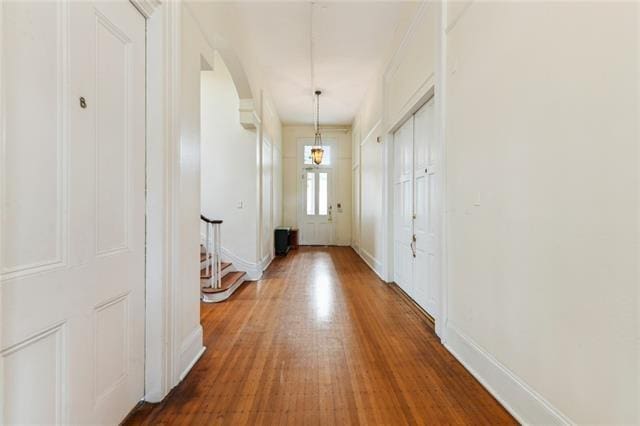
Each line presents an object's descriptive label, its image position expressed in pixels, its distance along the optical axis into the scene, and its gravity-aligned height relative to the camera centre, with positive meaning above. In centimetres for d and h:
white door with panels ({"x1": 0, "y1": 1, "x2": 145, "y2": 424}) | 108 -1
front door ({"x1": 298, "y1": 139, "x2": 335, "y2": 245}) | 965 +31
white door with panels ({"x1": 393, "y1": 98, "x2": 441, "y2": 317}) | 331 +3
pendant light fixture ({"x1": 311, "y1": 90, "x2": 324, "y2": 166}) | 691 +128
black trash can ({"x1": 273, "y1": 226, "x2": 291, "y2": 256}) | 804 -77
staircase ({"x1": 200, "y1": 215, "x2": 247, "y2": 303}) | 407 -96
